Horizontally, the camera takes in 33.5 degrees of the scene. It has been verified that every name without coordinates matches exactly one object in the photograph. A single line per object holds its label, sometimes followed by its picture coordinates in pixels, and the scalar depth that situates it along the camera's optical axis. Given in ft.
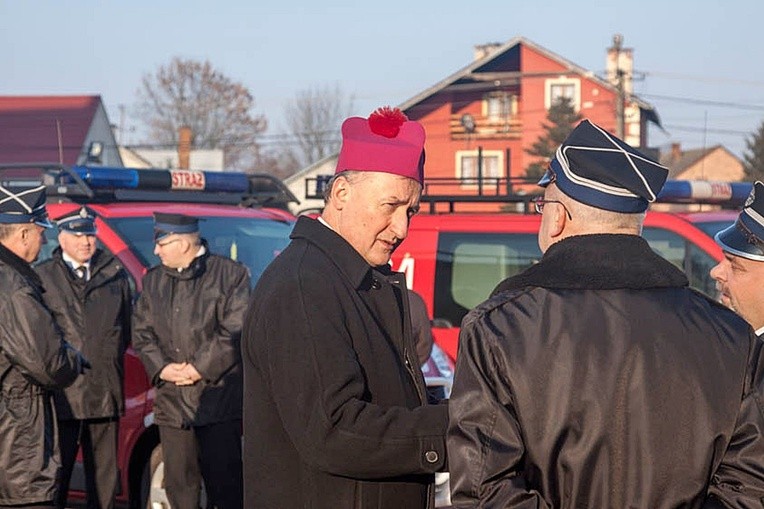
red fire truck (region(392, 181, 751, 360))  28.73
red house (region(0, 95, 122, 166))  106.22
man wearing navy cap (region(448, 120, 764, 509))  9.25
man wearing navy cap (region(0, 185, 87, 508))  18.79
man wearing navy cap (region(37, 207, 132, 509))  24.91
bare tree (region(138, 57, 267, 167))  213.05
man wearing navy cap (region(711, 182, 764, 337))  13.75
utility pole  116.26
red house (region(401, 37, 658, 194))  148.77
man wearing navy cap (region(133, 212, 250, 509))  23.98
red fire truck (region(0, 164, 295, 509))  26.17
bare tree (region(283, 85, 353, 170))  220.23
